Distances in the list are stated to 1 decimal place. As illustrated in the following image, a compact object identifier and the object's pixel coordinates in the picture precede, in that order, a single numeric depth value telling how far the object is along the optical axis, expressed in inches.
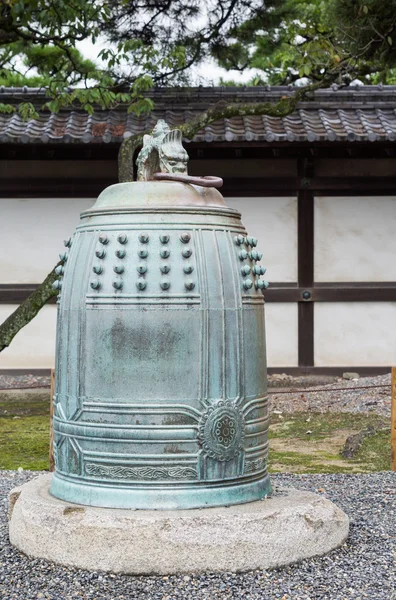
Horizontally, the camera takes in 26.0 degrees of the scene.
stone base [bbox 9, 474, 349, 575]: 146.4
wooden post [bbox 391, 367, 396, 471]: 242.4
